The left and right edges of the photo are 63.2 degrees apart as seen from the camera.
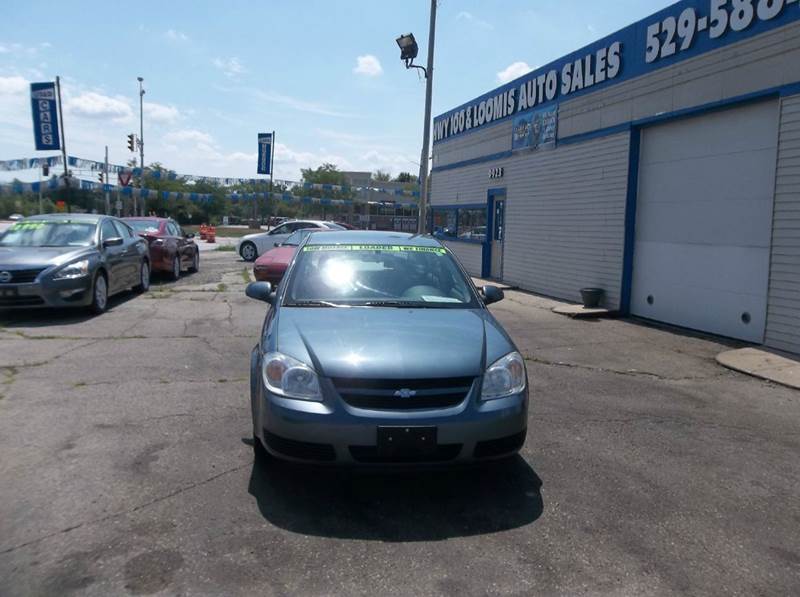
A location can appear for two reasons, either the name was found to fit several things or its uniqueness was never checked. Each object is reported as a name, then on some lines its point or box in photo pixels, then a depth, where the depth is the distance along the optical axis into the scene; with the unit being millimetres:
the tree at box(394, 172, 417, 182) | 100912
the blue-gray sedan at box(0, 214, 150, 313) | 9422
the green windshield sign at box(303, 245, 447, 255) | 5445
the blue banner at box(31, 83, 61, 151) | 23719
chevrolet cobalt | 3578
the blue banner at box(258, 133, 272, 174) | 28672
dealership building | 8711
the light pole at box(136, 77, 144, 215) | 45766
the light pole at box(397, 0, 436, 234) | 18500
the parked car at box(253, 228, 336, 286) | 11734
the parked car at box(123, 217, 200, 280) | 15273
